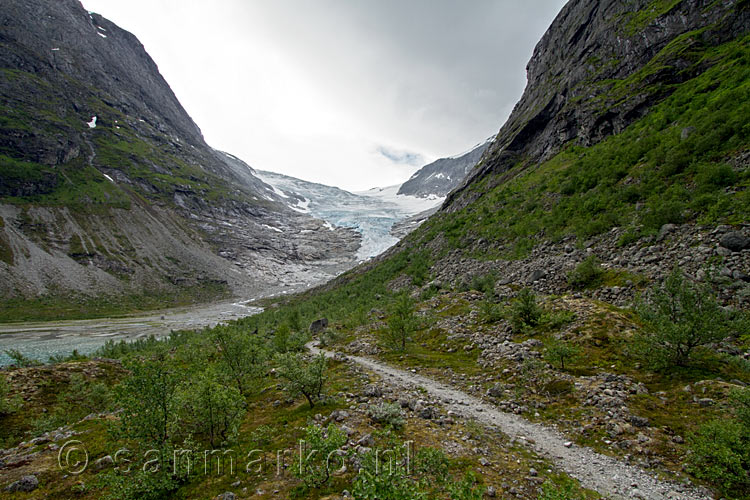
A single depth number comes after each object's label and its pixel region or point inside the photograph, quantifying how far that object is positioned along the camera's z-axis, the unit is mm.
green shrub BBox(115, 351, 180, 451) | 7430
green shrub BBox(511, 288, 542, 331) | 15711
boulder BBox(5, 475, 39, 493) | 7157
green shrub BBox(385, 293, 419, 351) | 20203
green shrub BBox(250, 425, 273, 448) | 9256
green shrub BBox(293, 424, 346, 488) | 6195
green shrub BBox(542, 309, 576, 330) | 14242
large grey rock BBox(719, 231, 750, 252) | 12678
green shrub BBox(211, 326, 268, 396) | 14445
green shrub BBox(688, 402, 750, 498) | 5578
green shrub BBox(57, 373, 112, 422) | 14174
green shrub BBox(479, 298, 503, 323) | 18562
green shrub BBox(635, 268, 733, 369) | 9117
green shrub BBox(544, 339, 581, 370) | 11329
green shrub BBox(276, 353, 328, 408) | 11261
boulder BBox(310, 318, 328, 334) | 35803
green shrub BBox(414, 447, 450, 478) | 6285
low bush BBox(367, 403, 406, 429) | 9188
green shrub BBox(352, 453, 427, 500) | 4328
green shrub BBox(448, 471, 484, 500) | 4430
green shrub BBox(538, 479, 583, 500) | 4577
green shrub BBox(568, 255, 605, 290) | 17375
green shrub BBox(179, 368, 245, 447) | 8625
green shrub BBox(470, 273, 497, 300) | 23294
